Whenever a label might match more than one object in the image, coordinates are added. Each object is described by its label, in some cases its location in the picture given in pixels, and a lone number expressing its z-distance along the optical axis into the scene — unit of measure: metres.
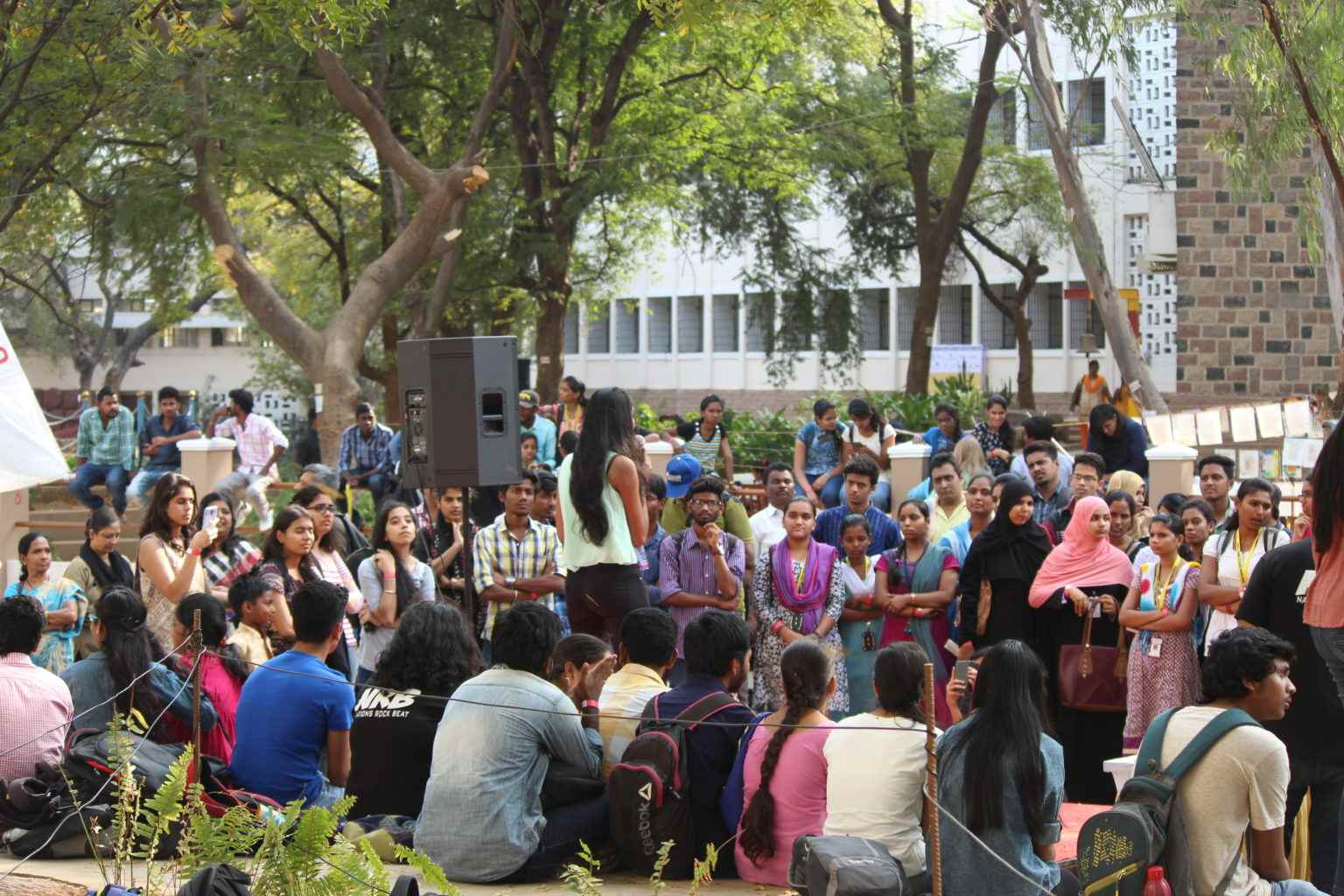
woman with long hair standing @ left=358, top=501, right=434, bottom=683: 9.19
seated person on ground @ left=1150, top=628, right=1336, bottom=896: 5.46
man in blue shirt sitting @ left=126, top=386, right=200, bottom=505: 15.59
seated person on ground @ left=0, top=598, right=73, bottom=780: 7.04
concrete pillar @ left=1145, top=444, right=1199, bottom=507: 12.82
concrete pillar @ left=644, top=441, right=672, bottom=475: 15.41
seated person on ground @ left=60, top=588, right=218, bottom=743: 7.19
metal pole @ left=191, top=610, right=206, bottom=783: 6.16
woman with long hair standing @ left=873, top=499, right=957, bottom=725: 9.48
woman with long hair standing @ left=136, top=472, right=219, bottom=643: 9.09
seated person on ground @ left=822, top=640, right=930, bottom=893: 5.84
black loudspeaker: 9.34
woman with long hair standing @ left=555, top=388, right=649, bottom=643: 8.46
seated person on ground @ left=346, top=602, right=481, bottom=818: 6.97
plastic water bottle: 5.25
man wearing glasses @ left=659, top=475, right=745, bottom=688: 9.48
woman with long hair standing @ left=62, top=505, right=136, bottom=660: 10.08
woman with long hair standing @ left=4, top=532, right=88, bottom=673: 9.66
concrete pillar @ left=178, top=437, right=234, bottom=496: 15.38
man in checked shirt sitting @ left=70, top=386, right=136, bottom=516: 15.70
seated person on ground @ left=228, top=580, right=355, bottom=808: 6.91
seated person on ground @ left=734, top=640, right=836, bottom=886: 6.34
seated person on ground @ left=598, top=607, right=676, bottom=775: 6.98
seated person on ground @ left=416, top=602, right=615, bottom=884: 6.45
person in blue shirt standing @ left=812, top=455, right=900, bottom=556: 10.41
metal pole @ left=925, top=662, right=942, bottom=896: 4.72
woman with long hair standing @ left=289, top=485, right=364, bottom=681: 9.07
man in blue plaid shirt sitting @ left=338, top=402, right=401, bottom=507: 14.91
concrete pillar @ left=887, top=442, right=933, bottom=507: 13.84
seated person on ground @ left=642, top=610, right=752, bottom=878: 6.73
